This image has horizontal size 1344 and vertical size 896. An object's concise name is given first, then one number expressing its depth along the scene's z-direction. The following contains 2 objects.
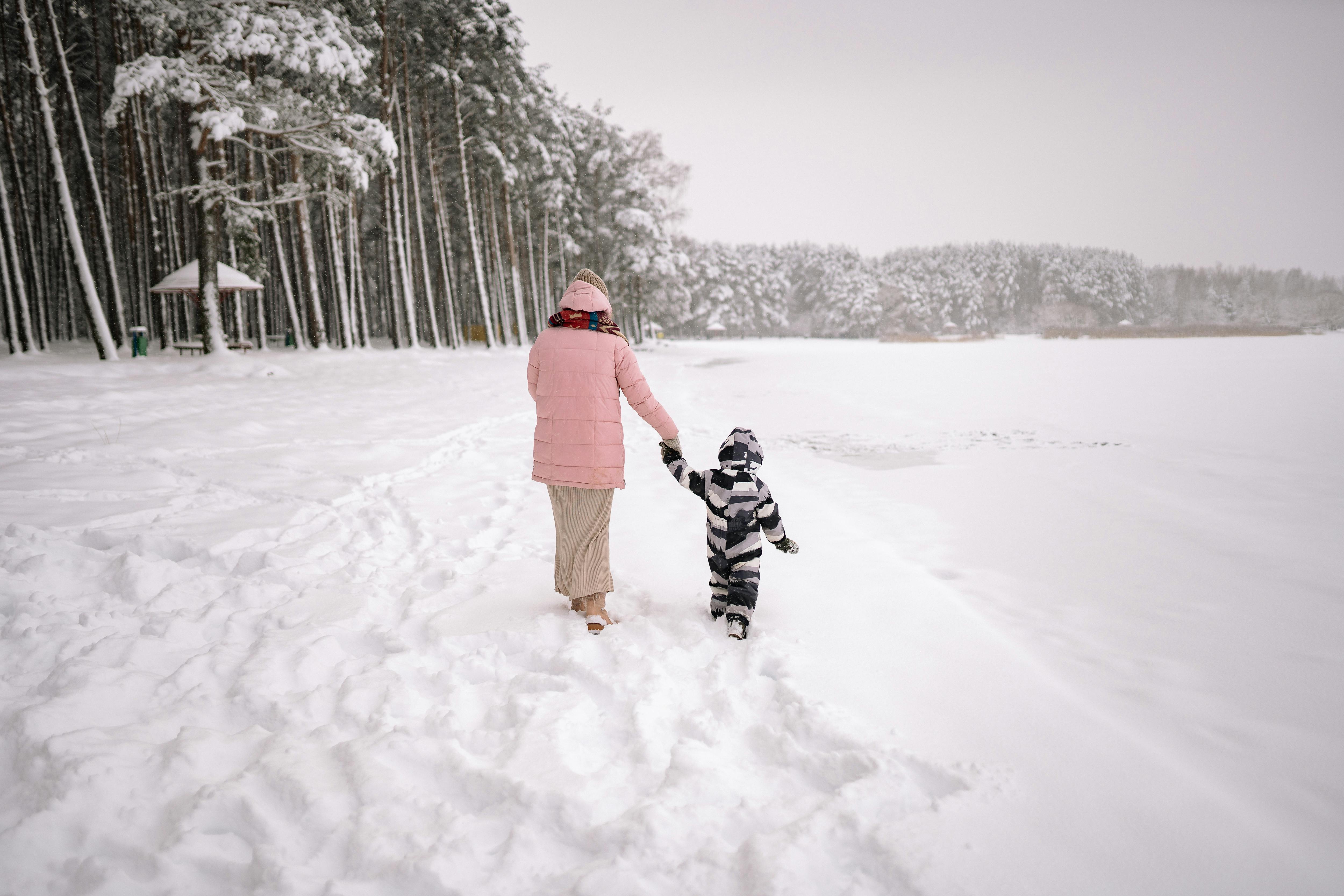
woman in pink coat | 3.40
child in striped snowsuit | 3.34
